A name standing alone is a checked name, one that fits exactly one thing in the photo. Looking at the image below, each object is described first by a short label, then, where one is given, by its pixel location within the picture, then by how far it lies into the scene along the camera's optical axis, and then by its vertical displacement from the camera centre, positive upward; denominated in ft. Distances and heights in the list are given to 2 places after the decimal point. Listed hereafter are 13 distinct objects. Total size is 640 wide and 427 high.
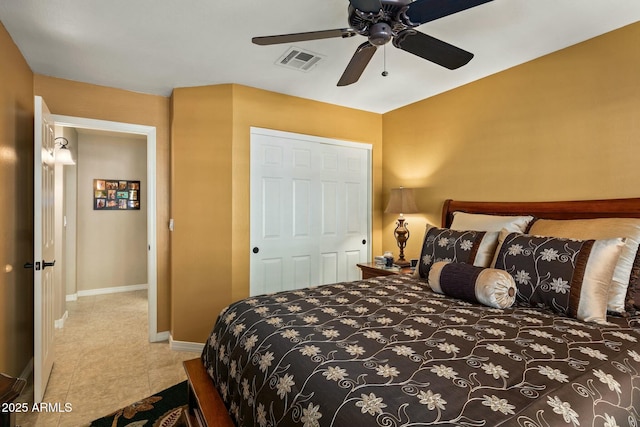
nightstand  9.98 -1.92
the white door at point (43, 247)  7.22 -1.00
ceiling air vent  8.26 +3.83
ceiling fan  4.66 +2.76
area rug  6.84 -4.46
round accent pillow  5.84 -1.39
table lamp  11.15 +0.03
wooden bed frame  4.99 -0.10
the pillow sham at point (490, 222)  7.65 -0.32
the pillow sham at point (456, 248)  7.17 -0.88
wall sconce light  10.66 +1.56
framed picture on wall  16.98 +0.57
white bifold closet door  10.89 -0.10
